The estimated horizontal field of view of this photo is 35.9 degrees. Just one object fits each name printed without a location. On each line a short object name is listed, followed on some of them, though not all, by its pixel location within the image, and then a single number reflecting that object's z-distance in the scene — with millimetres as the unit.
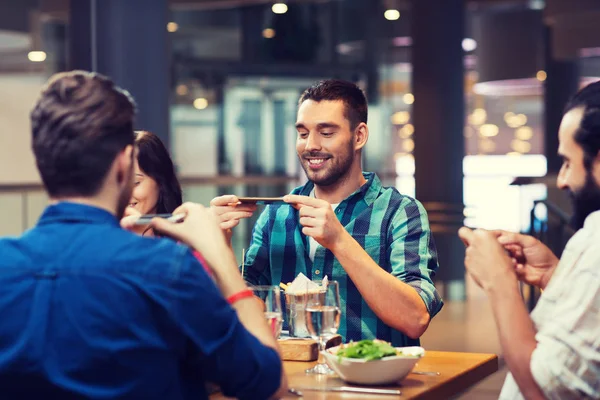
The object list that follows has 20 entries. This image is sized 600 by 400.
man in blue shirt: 1606
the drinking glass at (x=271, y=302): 2332
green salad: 2287
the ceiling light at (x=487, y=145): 22734
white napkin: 2529
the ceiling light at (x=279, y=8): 12060
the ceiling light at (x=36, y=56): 10688
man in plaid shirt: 2826
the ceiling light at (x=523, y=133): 21875
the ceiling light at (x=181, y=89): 11969
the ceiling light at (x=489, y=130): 22094
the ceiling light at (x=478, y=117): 21541
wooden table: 2240
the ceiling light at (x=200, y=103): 12086
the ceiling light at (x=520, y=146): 22281
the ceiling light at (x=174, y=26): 12000
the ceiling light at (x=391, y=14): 12797
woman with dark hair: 3012
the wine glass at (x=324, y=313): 2355
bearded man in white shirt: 1972
